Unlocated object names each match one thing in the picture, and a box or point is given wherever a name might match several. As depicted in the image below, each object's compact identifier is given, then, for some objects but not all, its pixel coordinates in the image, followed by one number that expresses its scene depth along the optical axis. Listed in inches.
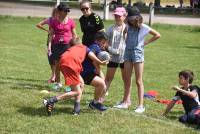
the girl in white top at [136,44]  378.2
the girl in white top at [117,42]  405.5
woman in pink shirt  467.4
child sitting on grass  359.7
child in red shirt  352.3
